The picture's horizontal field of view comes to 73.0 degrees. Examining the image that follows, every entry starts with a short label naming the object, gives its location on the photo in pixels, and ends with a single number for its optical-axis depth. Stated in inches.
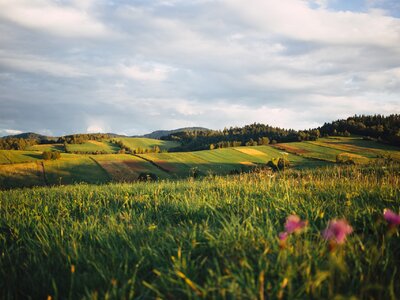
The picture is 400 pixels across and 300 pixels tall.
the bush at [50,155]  3035.7
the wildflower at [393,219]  82.8
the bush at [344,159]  2474.4
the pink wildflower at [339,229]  74.2
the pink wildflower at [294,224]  83.1
